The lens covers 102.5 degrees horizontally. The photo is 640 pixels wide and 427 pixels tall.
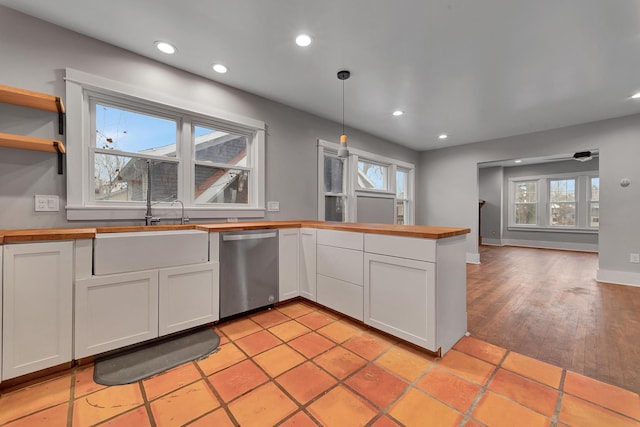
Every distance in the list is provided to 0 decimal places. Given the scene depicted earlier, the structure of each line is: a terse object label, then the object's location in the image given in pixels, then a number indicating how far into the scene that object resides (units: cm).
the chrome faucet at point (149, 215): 231
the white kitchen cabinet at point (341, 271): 225
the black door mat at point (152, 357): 160
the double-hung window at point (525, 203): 758
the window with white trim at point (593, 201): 662
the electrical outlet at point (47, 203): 191
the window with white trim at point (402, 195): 565
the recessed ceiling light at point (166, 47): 219
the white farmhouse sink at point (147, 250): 171
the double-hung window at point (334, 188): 407
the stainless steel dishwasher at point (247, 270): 228
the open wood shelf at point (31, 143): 168
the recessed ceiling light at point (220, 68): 251
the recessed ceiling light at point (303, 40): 208
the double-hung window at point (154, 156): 209
